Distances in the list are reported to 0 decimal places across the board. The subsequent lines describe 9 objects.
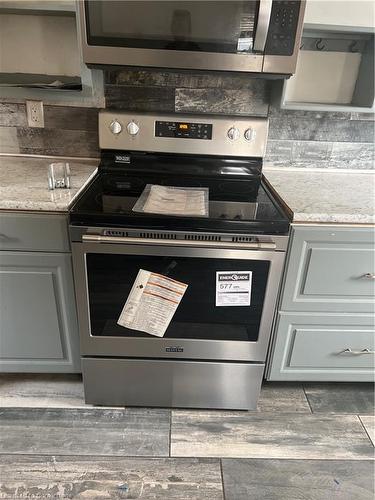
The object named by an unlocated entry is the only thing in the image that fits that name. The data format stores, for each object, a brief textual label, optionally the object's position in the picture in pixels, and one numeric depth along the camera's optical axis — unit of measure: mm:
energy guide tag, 1303
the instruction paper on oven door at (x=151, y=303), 1303
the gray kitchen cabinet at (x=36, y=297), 1291
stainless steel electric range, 1229
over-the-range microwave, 1237
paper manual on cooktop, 1246
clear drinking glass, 1351
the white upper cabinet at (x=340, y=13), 1335
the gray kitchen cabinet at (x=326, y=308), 1341
